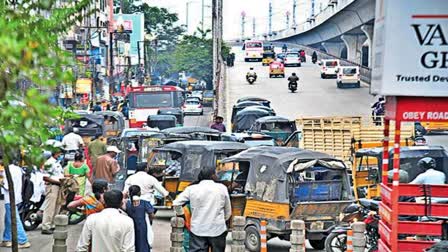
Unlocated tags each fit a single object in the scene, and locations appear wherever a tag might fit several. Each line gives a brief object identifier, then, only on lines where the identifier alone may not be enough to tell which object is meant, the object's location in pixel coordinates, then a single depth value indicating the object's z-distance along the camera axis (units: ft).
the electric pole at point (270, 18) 624.59
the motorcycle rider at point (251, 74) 256.07
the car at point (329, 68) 264.01
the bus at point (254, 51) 353.92
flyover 267.14
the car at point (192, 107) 227.61
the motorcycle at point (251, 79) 255.09
